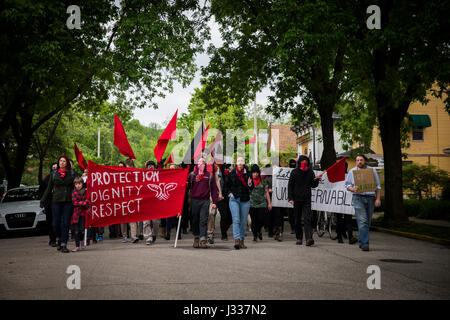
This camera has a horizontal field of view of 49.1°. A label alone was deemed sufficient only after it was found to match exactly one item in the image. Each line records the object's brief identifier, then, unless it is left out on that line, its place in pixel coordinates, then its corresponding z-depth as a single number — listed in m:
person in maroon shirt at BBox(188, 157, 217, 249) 10.86
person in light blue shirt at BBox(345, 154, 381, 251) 10.52
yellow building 39.28
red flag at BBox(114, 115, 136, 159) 12.50
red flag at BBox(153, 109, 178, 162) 13.13
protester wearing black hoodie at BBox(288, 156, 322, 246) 11.35
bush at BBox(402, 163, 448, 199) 25.20
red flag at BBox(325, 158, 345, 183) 12.87
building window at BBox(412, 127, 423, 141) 39.81
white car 15.55
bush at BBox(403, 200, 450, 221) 19.66
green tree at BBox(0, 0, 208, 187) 15.80
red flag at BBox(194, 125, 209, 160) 13.64
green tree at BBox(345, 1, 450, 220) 11.73
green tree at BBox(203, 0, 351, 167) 13.98
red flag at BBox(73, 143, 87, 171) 15.38
